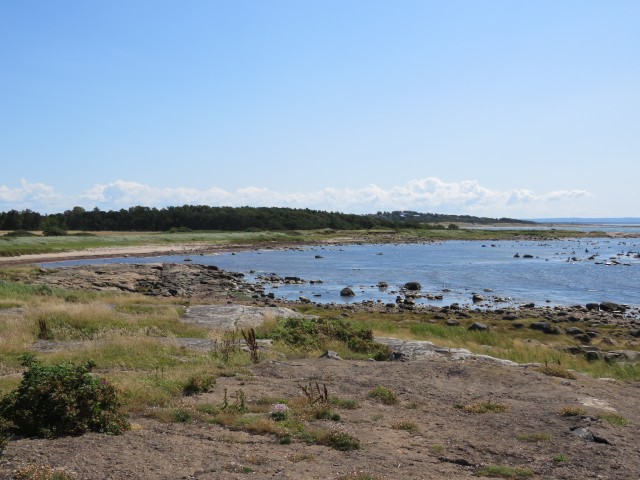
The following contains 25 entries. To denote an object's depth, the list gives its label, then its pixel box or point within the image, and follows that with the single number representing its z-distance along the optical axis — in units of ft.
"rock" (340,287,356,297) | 146.34
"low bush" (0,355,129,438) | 29.99
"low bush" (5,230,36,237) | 313.98
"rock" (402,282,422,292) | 158.20
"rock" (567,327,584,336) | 95.18
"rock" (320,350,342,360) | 56.60
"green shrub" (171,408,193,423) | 33.91
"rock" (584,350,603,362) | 69.31
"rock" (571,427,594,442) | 32.53
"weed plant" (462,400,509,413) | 38.06
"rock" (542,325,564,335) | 95.91
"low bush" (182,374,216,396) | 40.16
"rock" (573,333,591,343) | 89.76
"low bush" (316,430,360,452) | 30.22
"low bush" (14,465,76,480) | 22.83
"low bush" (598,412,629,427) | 35.83
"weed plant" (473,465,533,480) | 27.25
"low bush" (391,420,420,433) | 34.04
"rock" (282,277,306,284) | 175.24
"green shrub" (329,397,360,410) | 38.29
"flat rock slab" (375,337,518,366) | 56.90
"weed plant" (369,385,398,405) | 39.93
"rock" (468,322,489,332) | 95.99
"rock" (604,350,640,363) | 67.26
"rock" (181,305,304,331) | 74.54
